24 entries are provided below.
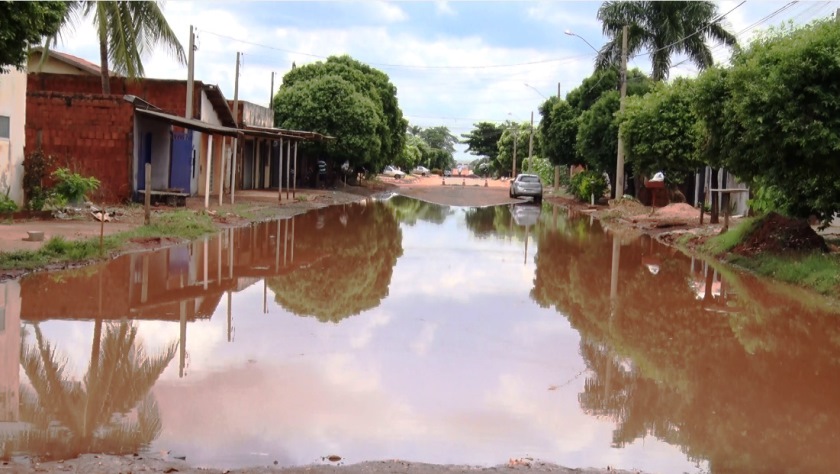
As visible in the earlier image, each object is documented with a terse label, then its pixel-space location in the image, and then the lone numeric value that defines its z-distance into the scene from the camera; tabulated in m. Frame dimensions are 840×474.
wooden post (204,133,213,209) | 26.08
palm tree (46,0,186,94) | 25.38
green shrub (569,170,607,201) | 43.38
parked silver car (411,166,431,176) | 118.25
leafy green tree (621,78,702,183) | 28.59
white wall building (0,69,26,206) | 21.45
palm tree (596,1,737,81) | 39.62
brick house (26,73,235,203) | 26.16
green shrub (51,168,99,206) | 21.64
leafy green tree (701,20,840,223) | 14.55
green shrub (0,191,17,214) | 20.06
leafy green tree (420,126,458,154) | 168.12
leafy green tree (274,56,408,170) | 47.22
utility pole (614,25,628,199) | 35.44
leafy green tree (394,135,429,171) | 93.61
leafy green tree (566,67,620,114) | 44.31
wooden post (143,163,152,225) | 18.33
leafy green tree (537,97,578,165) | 48.06
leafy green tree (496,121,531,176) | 93.74
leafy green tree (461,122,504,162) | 114.69
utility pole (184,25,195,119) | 30.62
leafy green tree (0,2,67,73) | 11.24
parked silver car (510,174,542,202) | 49.34
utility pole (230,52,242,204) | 40.06
